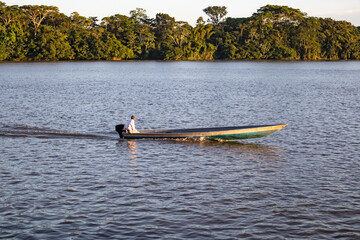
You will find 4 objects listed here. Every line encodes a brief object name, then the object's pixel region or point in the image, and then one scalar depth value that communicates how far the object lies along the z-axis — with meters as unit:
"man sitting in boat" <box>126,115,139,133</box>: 26.66
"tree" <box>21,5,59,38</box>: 140.50
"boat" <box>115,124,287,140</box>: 25.08
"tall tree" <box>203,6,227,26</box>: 185.75
